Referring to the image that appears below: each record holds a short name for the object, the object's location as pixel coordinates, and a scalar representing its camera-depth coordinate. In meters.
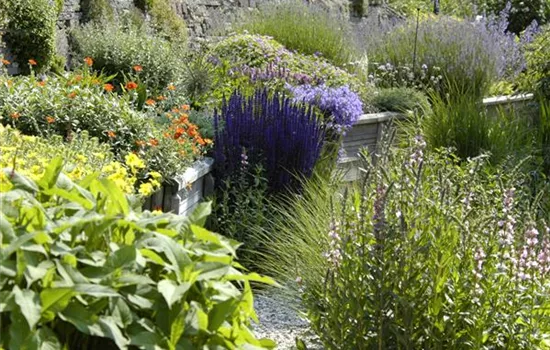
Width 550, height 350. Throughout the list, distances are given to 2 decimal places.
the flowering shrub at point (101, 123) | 5.20
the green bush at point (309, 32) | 9.52
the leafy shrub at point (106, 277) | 1.83
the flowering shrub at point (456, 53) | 8.92
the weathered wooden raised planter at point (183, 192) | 5.23
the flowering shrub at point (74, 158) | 3.76
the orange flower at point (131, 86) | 5.69
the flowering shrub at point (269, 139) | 5.75
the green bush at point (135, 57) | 8.05
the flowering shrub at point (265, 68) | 7.41
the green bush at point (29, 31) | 9.22
